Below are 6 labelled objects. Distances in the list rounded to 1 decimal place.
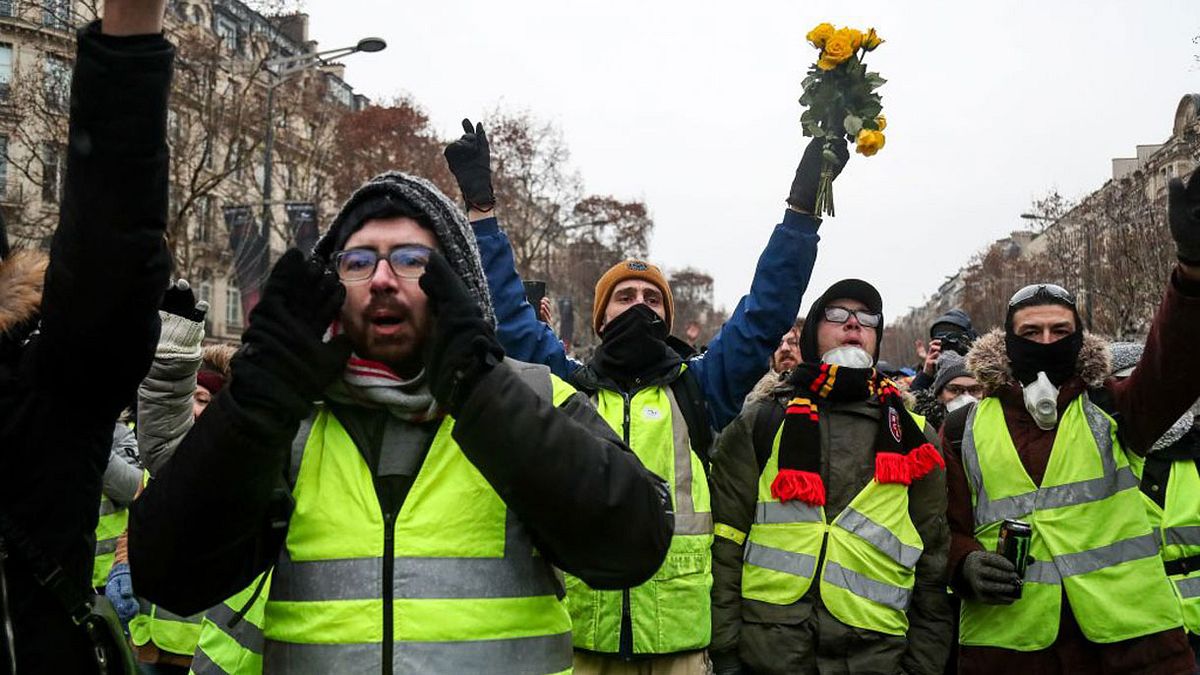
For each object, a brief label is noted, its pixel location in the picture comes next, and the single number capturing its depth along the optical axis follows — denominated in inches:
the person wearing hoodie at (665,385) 144.0
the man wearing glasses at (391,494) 75.0
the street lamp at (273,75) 669.3
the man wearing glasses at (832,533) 148.8
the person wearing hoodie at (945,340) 306.5
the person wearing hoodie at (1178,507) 167.8
